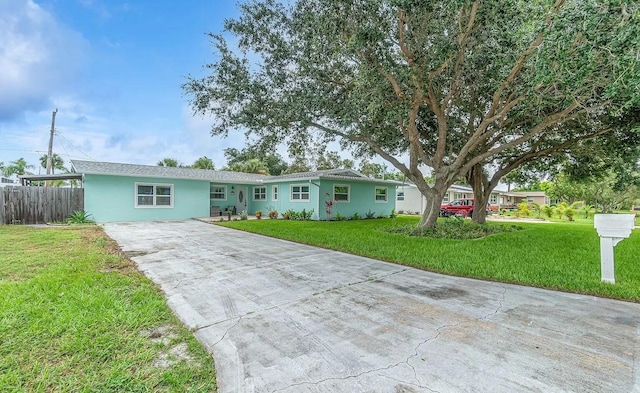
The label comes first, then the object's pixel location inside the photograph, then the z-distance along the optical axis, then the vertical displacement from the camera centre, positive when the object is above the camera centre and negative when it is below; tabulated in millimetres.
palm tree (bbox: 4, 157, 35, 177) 37812 +4034
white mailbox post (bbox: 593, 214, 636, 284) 4438 -581
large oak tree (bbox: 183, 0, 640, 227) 4777 +3135
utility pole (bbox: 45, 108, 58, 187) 20386 +4158
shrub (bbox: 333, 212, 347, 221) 16844 -1169
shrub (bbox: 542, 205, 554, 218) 22522 -1228
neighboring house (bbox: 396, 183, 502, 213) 26938 -294
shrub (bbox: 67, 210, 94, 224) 13087 -861
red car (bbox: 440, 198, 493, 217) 22688 -1033
